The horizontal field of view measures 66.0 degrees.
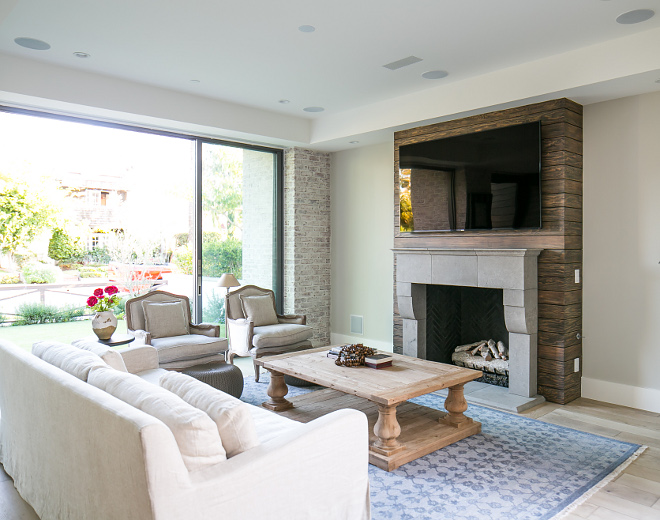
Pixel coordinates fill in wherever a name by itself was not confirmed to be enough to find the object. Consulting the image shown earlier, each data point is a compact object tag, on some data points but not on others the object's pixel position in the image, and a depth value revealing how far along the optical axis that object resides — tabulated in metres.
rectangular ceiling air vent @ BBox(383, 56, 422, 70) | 4.33
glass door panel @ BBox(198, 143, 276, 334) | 6.12
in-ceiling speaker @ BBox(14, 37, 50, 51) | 3.92
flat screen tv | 4.55
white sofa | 1.69
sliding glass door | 4.86
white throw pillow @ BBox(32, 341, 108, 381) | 2.43
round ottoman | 4.07
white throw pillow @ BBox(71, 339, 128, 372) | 2.81
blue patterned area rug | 2.67
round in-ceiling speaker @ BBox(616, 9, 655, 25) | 3.41
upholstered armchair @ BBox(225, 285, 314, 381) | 5.15
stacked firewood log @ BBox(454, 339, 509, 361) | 5.07
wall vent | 6.78
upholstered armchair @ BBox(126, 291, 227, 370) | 4.44
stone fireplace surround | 4.44
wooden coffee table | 3.23
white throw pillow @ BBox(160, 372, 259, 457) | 1.96
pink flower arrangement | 4.31
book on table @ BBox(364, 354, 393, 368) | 3.84
